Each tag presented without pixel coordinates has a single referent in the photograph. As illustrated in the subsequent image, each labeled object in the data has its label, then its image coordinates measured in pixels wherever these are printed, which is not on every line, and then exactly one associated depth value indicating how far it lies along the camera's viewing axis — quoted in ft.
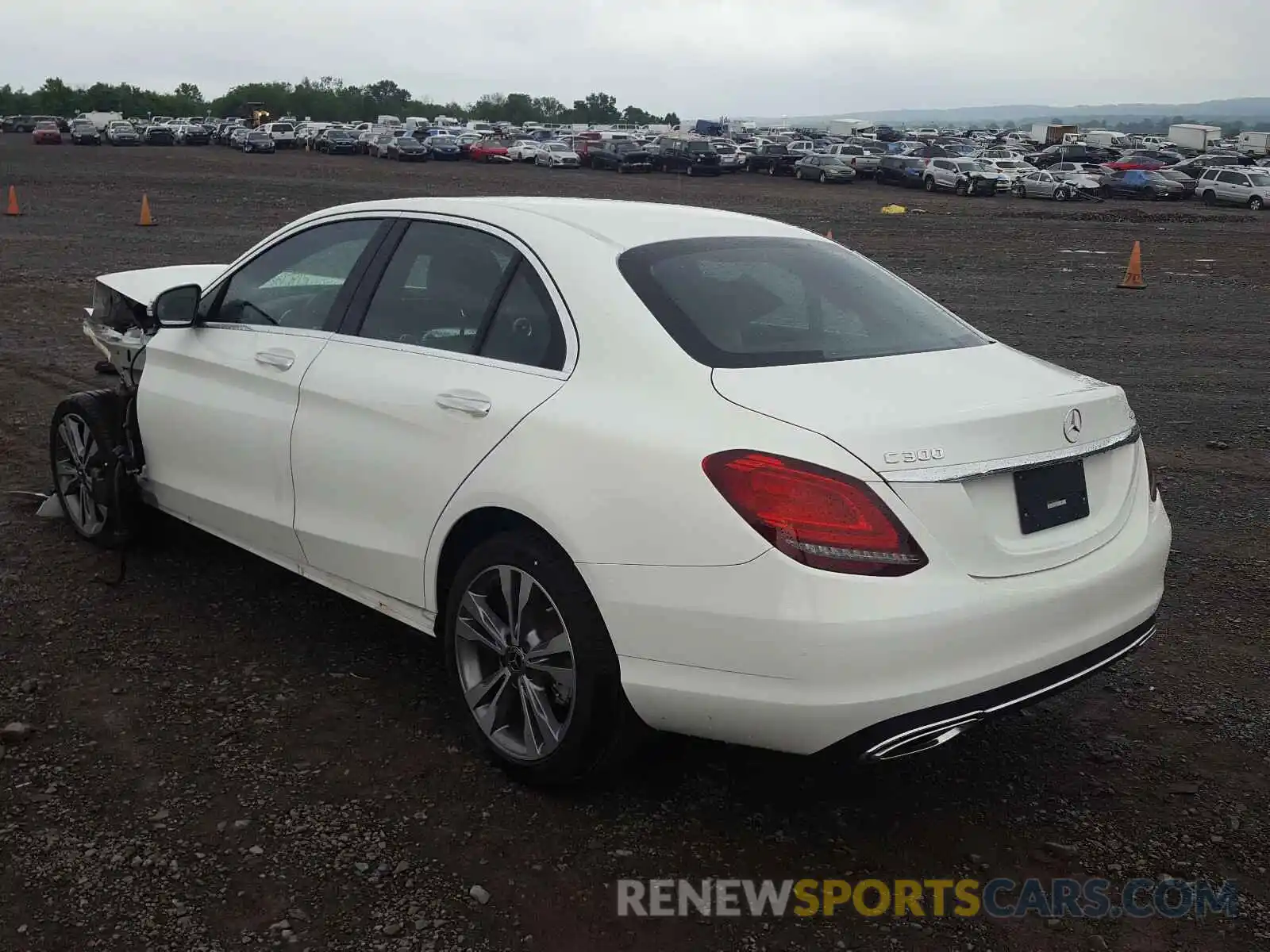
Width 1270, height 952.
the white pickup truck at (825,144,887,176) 181.47
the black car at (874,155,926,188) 166.71
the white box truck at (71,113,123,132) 272.72
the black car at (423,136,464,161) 211.41
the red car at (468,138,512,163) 213.87
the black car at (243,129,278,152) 222.28
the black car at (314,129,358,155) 226.79
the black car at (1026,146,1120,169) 223.30
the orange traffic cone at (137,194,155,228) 79.15
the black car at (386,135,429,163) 206.49
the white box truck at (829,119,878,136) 356.98
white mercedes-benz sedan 10.05
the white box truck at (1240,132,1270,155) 289.53
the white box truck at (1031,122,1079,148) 324.19
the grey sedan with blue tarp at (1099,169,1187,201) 154.10
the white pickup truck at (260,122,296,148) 239.30
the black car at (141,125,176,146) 256.93
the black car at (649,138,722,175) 180.45
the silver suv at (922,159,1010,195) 156.35
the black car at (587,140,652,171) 184.96
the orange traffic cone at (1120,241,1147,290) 58.23
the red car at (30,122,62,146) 243.19
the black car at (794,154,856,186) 173.17
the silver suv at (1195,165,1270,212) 139.13
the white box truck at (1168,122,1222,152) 322.34
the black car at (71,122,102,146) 243.40
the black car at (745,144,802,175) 190.80
